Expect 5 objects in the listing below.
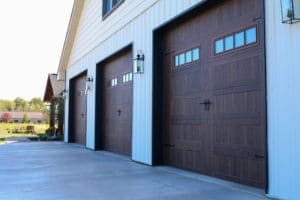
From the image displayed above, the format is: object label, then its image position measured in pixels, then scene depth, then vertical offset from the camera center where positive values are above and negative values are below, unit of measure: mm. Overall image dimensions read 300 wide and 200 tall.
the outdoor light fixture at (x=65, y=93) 16672 +1090
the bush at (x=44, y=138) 19678 -1179
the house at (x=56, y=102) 20000 +847
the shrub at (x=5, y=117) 57662 -79
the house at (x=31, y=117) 68838 -84
